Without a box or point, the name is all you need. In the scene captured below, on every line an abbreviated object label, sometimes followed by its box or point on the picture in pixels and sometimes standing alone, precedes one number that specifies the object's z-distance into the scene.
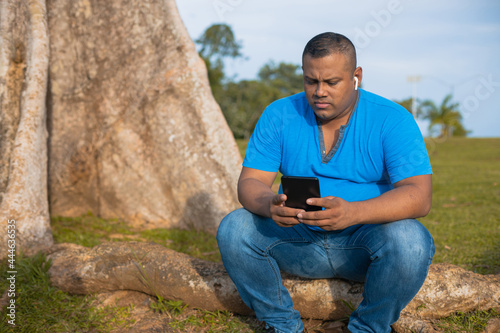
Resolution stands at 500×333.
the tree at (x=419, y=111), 33.27
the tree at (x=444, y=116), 29.59
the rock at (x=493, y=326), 2.67
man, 2.29
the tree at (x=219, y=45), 27.69
